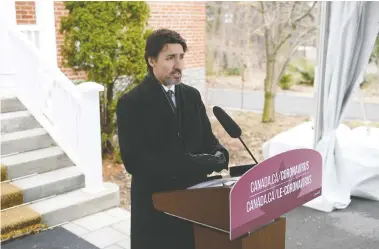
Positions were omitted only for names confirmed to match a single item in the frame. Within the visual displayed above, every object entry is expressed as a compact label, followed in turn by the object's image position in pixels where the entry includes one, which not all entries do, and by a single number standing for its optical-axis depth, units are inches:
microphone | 78.7
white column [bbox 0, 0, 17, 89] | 233.9
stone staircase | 170.9
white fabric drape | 190.5
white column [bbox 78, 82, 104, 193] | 192.2
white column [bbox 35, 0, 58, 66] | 259.1
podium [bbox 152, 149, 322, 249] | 63.5
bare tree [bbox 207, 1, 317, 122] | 430.0
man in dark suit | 78.6
